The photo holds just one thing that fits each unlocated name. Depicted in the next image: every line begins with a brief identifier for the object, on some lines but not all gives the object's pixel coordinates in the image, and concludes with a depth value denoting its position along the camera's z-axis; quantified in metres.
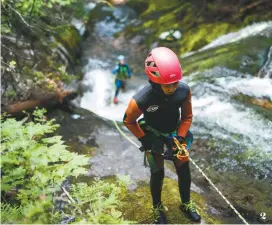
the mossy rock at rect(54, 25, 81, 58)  14.42
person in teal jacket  11.20
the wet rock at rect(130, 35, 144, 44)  18.17
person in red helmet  3.67
